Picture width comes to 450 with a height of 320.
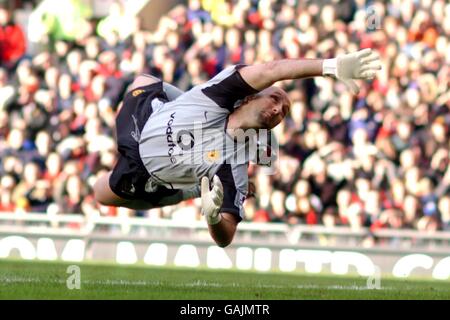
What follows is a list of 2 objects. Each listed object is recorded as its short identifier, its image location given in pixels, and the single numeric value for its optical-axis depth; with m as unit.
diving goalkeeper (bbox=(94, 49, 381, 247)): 11.05
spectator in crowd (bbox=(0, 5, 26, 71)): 21.88
